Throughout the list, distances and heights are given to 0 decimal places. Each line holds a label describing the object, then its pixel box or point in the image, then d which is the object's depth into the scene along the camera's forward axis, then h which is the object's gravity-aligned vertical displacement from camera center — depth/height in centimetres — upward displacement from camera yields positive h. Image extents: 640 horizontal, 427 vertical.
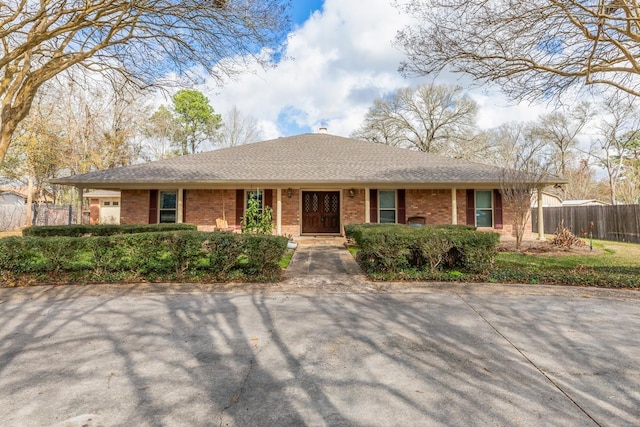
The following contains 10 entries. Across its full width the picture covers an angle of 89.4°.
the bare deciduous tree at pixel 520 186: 949 +108
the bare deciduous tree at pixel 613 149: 2639 +631
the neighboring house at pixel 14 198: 3412 +271
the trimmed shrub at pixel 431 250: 625 -54
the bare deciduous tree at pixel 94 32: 645 +427
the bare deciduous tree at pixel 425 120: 2755 +897
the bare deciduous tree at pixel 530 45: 627 +391
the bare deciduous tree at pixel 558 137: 3024 +811
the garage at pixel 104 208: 2043 +94
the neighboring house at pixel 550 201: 2489 +164
